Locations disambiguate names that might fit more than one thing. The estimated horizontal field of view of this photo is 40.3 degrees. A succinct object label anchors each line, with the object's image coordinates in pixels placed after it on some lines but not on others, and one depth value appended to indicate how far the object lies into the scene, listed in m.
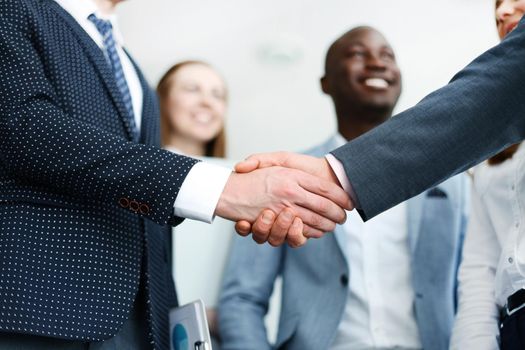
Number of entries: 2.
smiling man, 1.77
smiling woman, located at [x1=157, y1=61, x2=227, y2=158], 2.75
